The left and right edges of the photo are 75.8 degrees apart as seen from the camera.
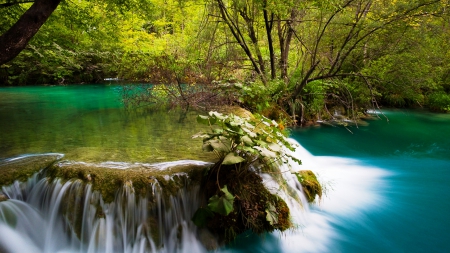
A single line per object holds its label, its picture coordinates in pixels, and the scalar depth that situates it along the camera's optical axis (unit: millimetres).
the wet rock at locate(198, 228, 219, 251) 3719
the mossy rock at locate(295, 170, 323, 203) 4945
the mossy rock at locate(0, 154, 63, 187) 3814
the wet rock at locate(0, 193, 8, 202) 3555
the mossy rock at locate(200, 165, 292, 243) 3775
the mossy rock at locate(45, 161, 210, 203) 3691
